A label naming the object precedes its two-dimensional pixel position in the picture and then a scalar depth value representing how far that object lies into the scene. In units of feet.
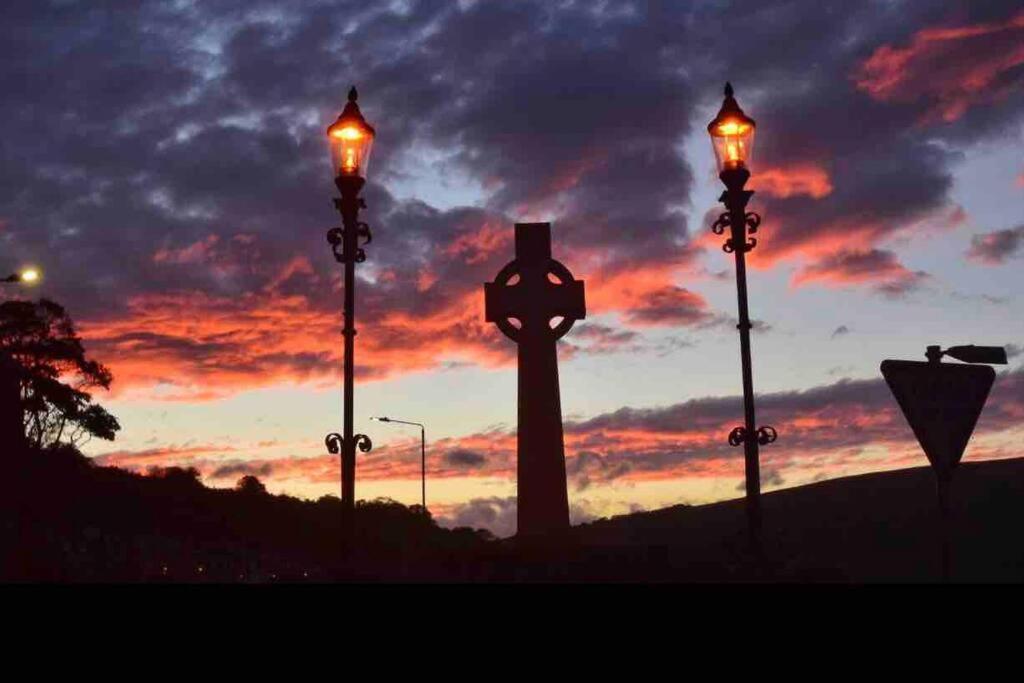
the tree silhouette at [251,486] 162.65
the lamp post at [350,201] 47.44
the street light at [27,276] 77.82
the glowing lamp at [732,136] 50.08
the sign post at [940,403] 26.55
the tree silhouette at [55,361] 140.36
